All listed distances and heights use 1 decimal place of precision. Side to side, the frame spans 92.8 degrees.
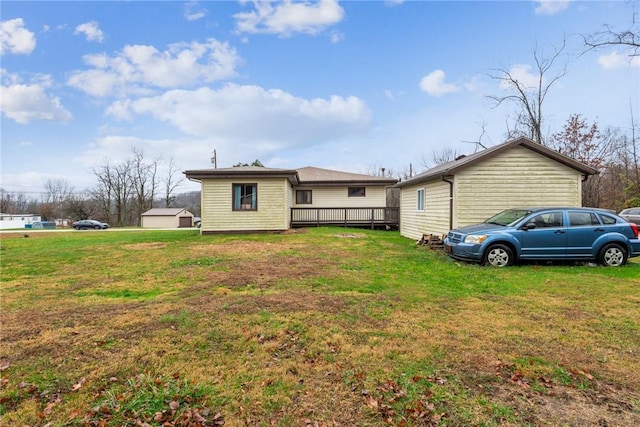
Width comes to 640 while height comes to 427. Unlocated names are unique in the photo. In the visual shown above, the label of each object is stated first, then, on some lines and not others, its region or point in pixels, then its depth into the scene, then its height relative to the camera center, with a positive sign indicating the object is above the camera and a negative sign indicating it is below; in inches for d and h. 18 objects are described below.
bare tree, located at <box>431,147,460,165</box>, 1449.6 +304.3
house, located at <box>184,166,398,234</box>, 582.2 +40.2
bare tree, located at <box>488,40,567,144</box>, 854.5 +374.3
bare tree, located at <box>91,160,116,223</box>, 1916.2 +200.2
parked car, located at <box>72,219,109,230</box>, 1486.2 -27.1
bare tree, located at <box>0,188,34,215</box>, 2368.1 +134.5
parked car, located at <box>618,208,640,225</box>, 613.6 +3.4
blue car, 299.3 -22.4
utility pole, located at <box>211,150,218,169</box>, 1345.7 +263.6
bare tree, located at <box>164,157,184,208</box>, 2020.8 +254.0
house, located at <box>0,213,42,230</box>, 1659.7 -3.8
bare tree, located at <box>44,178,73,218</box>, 2223.2 +200.6
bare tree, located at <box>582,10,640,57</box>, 428.7 +258.5
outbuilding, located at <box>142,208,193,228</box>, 1625.2 +0.3
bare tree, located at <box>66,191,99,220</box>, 1994.3 +81.8
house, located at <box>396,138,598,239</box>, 412.5 +46.9
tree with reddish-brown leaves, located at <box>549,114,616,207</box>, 942.4 +223.2
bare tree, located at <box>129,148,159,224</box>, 1948.8 +243.3
